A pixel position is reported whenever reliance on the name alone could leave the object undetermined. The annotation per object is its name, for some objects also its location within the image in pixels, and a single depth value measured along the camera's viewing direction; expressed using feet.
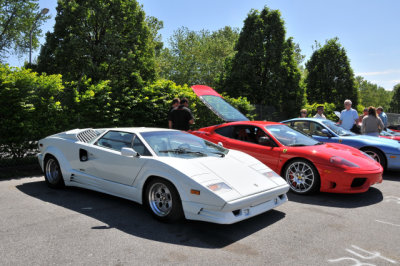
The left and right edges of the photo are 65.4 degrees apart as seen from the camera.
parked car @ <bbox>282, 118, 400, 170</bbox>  24.67
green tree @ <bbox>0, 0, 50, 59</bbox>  86.48
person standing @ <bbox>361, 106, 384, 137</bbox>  29.40
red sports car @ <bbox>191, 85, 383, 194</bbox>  17.76
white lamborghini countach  12.37
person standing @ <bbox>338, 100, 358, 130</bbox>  31.42
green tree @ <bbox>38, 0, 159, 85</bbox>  48.98
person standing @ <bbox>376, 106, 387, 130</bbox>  39.97
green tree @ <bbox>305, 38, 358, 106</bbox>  79.00
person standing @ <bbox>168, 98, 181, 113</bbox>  27.78
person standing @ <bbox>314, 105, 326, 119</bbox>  33.75
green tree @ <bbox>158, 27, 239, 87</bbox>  110.83
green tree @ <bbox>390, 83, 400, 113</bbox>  200.95
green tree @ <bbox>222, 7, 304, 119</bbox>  64.28
